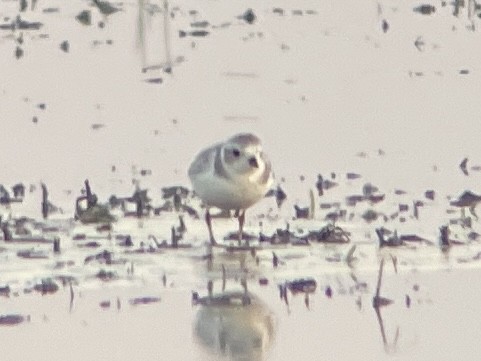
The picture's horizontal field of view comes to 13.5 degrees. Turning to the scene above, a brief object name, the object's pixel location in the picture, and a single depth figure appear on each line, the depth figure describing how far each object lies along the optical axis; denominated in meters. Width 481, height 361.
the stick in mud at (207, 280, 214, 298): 10.90
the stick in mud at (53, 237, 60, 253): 11.86
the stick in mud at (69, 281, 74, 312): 10.61
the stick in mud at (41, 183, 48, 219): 12.93
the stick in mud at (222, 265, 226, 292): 11.11
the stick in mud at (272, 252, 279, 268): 11.65
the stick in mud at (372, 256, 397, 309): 10.60
